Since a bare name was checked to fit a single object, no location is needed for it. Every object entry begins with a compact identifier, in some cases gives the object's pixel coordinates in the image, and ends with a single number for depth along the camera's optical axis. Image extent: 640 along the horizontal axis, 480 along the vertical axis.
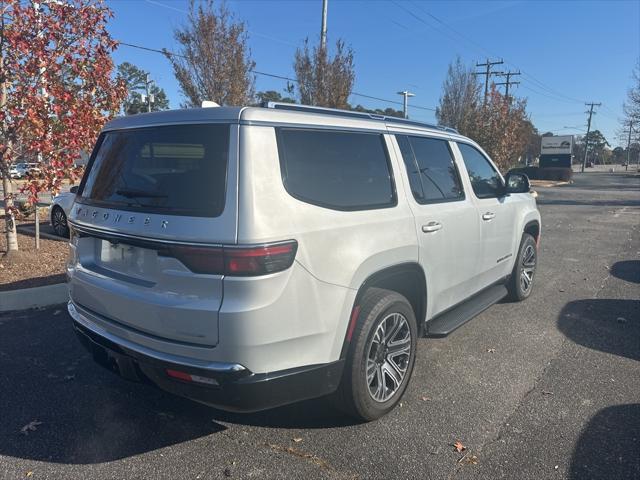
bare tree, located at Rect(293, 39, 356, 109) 15.91
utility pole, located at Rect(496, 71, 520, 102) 51.42
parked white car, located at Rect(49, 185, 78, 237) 9.56
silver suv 2.45
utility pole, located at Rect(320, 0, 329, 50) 16.34
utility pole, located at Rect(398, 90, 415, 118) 38.69
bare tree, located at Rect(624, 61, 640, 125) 29.89
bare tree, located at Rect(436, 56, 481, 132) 29.12
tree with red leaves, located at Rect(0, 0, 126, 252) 6.36
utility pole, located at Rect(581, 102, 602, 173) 91.94
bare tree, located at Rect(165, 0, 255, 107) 12.30
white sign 48.12
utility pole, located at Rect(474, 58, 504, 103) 44.39
